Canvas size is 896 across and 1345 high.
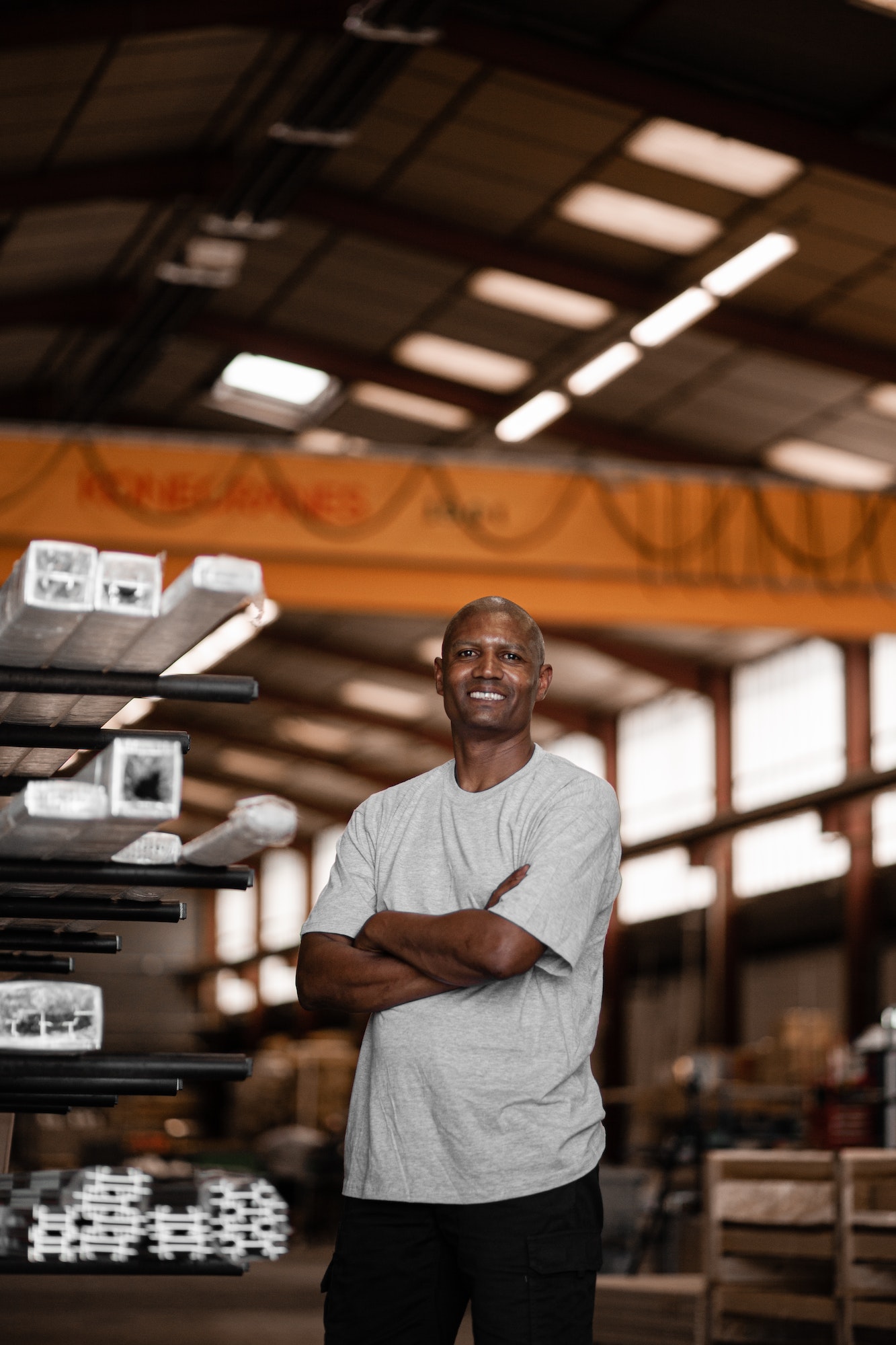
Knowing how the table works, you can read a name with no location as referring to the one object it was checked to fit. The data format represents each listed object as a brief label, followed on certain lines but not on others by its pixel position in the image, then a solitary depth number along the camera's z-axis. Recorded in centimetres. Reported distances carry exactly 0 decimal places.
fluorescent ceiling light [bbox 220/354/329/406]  1773
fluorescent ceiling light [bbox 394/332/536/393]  1619
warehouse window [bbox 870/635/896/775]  1778
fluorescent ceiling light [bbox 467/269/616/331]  1459
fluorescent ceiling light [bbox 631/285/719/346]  1302
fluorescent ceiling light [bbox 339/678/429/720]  2473
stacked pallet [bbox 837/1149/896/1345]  579
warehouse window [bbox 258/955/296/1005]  3197
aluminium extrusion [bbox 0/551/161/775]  226
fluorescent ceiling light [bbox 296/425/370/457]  1883
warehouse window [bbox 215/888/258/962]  3553
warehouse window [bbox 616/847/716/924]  2066
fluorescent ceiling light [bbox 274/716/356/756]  2734
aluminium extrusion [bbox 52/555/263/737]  221
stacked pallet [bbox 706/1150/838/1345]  612
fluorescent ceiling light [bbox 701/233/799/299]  1226
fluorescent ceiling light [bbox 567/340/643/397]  1405
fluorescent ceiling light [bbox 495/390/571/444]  1595
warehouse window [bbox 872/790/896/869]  1734
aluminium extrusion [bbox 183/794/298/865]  238
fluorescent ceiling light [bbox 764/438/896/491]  1633
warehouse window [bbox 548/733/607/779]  2408
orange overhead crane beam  1184
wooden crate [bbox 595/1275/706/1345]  753
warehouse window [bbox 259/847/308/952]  3269
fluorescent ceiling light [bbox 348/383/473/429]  1750
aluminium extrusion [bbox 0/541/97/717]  222
